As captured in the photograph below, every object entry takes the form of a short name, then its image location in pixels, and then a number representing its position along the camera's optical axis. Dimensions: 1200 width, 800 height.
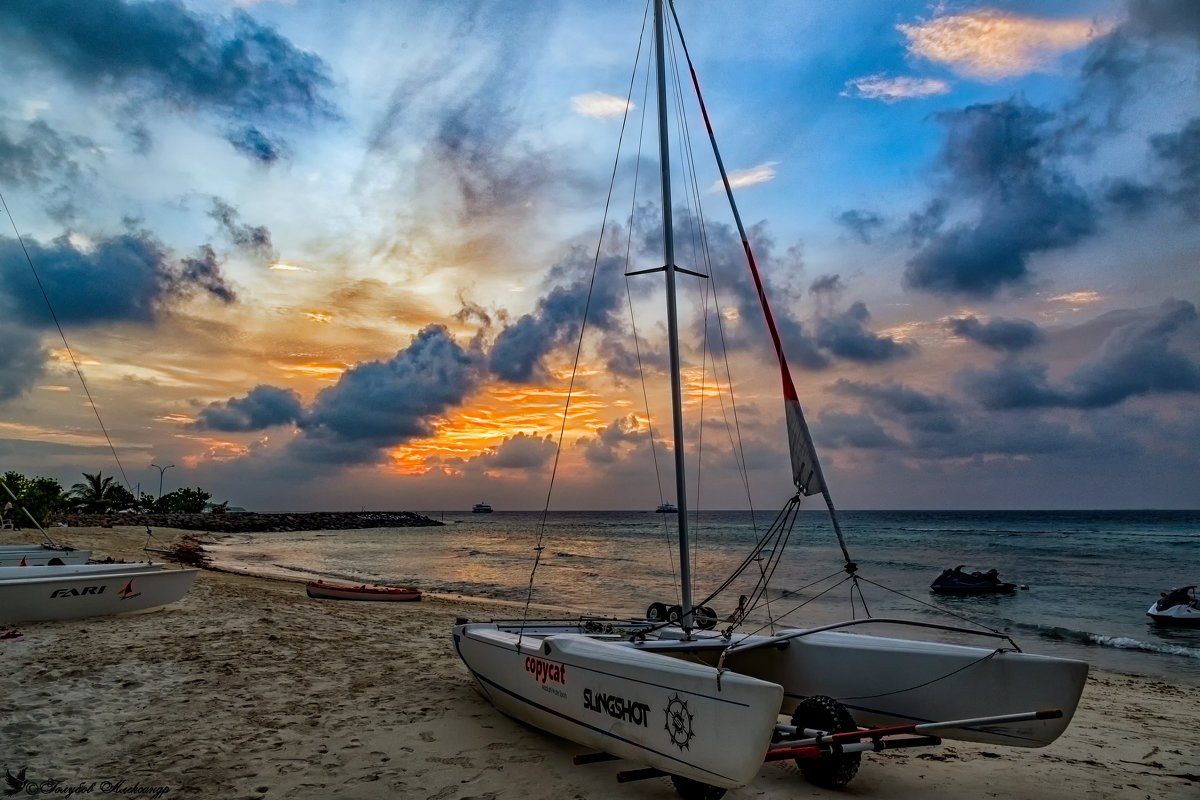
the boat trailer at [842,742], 4.99
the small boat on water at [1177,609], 17.70
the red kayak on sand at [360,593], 18.30
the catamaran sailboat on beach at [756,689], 4.76
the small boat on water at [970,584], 24.91
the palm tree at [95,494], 69.06
